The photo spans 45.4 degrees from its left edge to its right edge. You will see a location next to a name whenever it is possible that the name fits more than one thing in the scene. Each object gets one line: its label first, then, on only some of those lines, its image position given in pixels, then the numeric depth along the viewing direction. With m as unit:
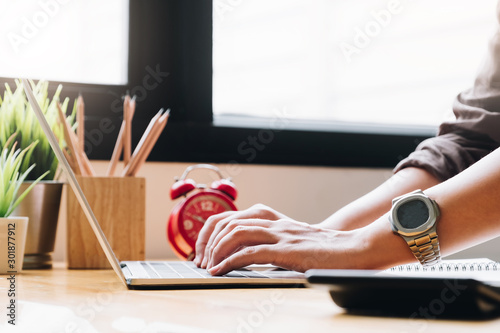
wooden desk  0.42
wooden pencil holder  1.08
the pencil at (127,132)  1.17
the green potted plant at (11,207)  0.91
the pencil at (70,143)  1.08
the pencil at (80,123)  1.15
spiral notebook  0.45
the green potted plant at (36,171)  1.06
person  0.72
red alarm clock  1.16
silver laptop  0.65
